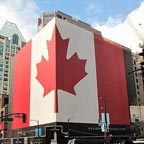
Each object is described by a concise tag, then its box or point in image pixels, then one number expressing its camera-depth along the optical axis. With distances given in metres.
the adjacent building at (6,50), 162.00
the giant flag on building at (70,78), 78.88
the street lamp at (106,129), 38.56
